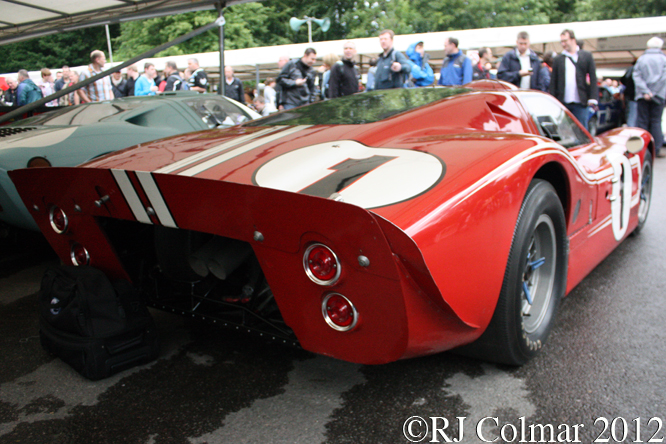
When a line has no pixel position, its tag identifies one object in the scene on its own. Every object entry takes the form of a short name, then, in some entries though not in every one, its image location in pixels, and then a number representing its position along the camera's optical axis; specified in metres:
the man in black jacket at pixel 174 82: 8.17
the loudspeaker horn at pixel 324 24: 20.62
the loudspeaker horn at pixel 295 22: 20.50
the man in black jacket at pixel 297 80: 7.18
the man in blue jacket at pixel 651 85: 7.97
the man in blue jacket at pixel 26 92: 9.62
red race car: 1.57
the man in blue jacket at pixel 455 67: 6.95
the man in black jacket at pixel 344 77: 6.94
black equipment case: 2.10
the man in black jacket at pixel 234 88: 8.92
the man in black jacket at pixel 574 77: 6.34
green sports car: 3.33
